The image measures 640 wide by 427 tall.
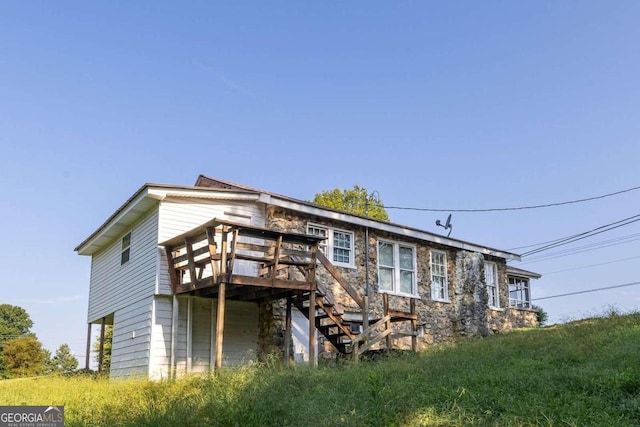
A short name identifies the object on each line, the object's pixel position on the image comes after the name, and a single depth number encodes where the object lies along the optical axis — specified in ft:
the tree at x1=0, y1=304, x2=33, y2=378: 130.00
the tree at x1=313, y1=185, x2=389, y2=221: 108.06
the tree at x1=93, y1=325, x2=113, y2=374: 56.42
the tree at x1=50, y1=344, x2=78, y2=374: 122.72
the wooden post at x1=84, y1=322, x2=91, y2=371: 58.03
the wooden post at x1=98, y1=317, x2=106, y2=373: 57.25
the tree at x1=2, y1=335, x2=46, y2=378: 98.02
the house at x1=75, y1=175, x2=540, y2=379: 40.22
